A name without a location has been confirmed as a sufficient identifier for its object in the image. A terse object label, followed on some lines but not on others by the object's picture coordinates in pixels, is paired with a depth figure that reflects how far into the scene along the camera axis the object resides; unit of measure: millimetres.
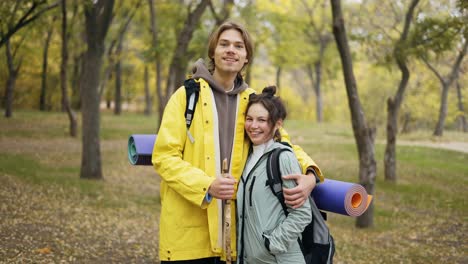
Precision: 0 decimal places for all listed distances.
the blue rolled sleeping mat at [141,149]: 3143
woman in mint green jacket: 2795
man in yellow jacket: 2754
